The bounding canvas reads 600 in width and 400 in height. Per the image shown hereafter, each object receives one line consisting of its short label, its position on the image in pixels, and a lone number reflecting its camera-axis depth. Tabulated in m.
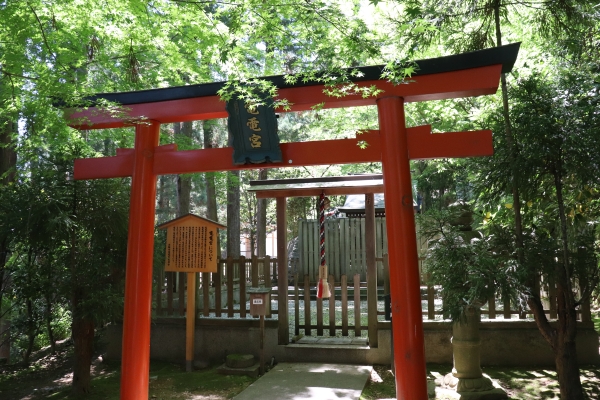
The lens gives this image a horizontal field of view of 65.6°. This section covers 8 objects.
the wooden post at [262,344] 7.25
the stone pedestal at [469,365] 5.78
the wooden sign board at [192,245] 7.79
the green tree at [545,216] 4.77
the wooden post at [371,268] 7.48
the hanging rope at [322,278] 7.34
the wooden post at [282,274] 7.81
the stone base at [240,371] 7.20
